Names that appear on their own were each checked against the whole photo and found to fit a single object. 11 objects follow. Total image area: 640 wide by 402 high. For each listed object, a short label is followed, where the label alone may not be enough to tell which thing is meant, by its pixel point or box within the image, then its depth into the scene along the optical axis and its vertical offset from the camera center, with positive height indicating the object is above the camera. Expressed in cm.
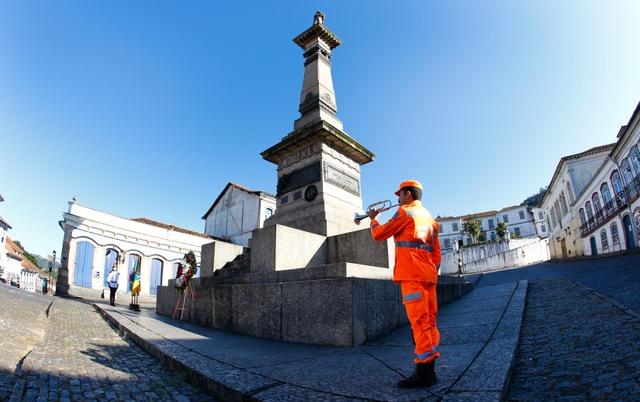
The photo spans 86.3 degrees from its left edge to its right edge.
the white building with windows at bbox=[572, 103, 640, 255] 2334 +528
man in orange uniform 258 +7
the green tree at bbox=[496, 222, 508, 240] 6151 +712
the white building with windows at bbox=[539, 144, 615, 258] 3341 +798
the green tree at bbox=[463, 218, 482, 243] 6550 +809
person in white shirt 1283 -4
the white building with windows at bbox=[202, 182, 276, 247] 3194 +646
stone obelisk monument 811 +287
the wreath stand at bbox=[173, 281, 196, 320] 754 -49
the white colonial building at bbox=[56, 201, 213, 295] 2052 +213
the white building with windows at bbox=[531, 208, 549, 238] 5871 +829
